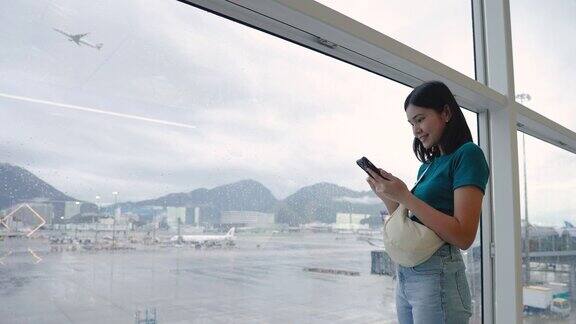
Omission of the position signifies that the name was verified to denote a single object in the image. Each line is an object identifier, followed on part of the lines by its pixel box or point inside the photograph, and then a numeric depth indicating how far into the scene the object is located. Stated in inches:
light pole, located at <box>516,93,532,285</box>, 118.5
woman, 46.4
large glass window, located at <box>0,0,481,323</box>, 50.3
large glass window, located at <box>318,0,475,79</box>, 86.2
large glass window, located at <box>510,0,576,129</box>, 126.2
